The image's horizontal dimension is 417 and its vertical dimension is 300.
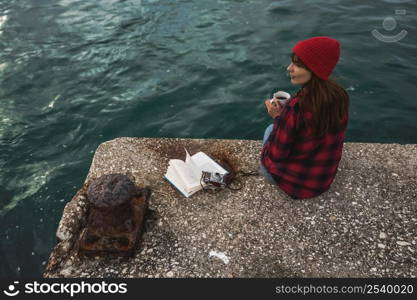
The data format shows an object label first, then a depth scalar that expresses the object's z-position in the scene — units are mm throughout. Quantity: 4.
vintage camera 4390
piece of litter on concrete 3645
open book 4422
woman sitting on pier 3107
